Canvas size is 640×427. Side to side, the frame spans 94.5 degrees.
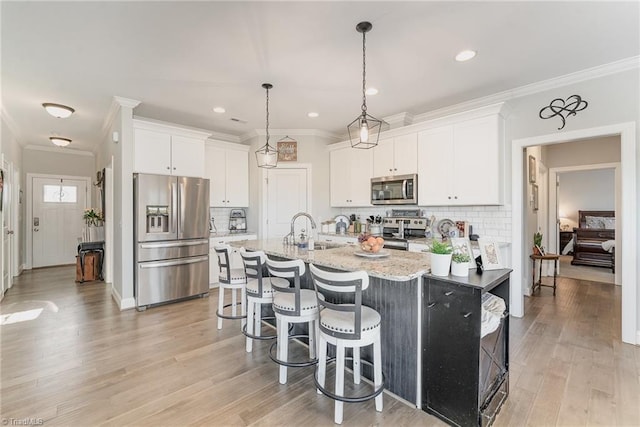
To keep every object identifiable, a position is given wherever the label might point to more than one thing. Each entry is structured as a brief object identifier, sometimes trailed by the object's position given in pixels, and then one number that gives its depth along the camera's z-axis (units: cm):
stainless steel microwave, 436
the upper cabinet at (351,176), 496
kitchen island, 184
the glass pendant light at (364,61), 231
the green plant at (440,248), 187
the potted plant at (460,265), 183
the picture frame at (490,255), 196
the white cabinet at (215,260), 487
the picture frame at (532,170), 469
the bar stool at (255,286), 255
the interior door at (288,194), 537
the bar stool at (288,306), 217
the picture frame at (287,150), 535
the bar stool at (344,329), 176
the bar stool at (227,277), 309
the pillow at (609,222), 766
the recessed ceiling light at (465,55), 273
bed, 652
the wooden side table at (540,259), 455
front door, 664
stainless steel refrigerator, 391
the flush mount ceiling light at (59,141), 550
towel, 634
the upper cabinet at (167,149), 403
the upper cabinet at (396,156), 436
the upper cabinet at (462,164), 364
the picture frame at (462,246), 193
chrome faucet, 322
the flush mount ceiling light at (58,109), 394
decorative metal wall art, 321
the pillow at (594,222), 777
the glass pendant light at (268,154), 340
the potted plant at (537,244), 479
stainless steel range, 418
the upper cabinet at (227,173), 521
